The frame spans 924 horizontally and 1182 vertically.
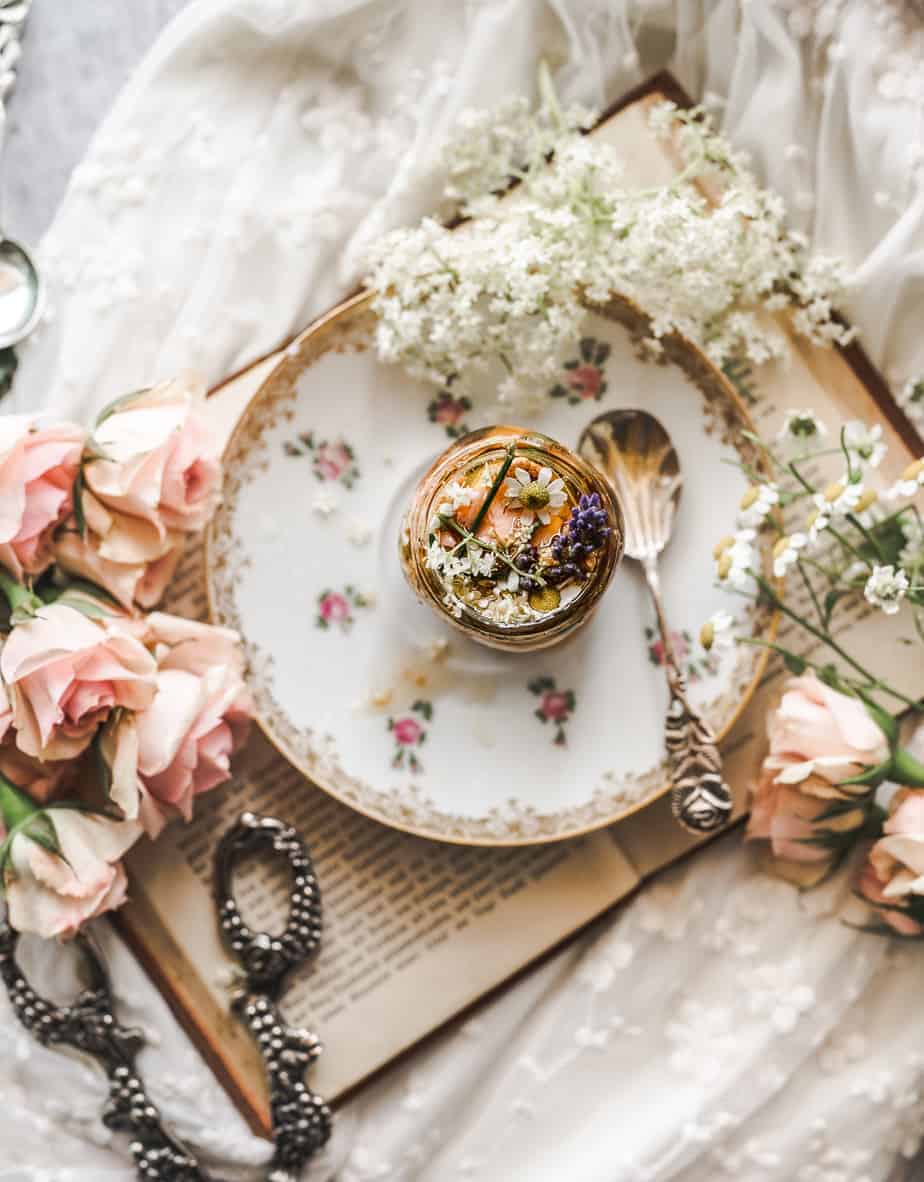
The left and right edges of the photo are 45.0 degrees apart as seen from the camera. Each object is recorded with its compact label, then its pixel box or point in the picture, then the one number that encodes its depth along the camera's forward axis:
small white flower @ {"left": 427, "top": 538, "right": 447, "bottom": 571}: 0.72
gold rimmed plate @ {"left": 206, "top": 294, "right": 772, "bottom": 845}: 0.90
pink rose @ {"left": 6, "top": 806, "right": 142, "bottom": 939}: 0.80
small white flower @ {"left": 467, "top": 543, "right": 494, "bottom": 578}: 0.71
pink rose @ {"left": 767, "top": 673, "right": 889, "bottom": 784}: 0.84
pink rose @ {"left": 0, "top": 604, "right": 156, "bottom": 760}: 0.74
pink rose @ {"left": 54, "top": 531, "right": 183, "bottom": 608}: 0.83
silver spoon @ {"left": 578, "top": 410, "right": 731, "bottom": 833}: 0.87
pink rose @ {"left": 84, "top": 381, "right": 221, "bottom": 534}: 0.80
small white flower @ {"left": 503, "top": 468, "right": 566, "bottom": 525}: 0.71
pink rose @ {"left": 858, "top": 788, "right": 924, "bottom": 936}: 0.85
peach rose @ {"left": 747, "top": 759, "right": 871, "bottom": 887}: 0.87
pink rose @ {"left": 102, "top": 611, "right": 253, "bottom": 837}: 0.80
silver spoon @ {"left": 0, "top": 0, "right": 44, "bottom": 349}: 0.96
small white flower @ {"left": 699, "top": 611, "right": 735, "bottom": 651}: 0.78
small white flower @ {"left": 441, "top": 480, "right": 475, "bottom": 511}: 0.73
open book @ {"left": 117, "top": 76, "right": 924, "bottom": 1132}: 0.94
